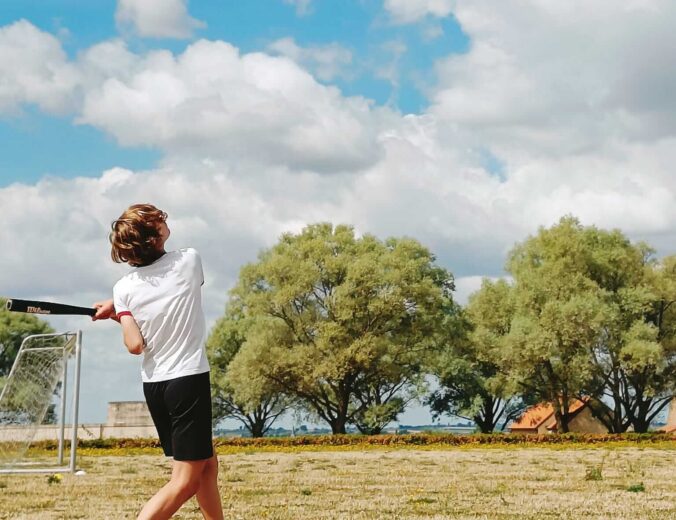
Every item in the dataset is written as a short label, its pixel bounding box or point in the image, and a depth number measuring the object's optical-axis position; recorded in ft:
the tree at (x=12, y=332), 224.12
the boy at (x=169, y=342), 16.22
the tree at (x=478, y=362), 169.99
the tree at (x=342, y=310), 158.30
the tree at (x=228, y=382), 203.92
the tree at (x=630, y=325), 157.69
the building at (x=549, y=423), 234.38
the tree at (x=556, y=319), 155.53
